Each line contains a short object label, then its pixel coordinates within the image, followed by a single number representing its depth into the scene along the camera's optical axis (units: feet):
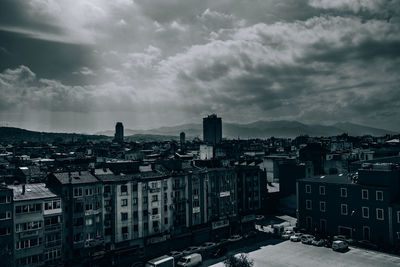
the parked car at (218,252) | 206.65
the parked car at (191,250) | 212.64
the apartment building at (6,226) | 160.45
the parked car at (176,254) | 207.41
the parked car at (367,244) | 212.84
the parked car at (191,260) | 187.01
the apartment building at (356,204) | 214.69
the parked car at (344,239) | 224.33
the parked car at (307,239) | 226.42
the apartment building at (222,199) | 250.78
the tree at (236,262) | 140.26
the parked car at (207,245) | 225.39
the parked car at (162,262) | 171.88
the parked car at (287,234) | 240.73
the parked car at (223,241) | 237.02
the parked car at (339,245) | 208.13
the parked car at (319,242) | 220.84
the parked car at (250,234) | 251.60
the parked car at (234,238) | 244.32
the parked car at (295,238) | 234.17
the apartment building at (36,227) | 167.84
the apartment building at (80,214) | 185.06
